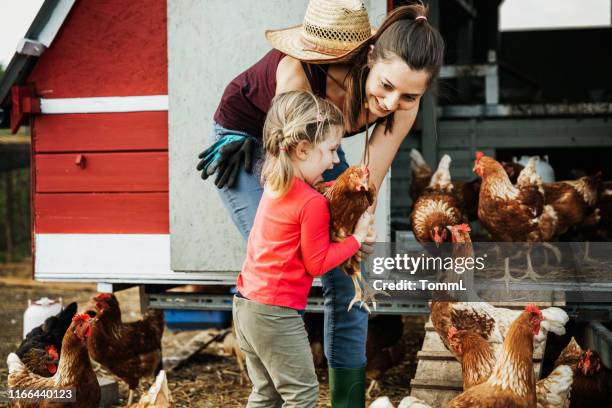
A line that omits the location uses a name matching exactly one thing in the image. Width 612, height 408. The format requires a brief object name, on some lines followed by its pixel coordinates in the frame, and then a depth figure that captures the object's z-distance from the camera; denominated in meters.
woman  2.51
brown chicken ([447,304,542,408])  2.83
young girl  2.35
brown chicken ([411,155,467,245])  4.38
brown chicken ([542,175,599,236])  4.87
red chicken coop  3.87
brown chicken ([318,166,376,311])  2.39
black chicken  3.83
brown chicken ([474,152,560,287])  4.44
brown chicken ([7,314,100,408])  3.34
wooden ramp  3.34
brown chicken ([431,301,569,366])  3.50
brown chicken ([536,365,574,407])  3.15
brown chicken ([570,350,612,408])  3.53
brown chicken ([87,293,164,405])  4.14
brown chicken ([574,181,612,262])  5.29
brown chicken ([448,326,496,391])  3.17
